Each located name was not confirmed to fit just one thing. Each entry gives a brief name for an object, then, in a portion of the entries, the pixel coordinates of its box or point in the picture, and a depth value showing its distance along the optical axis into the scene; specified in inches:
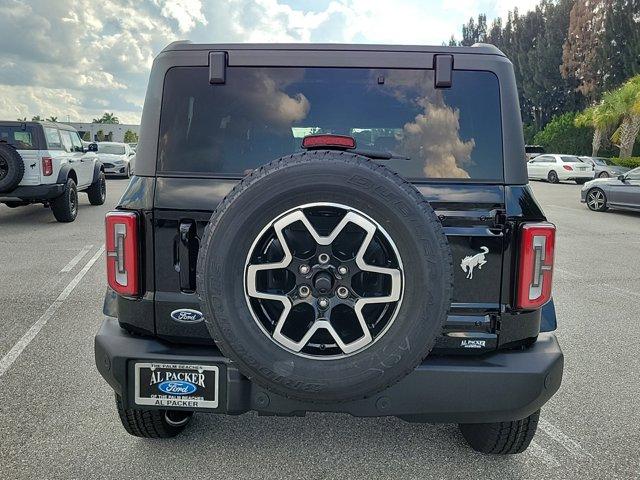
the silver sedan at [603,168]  976.3
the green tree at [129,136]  3179.1
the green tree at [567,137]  1548.0
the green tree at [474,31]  2362.2
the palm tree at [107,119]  4372.5
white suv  380.8
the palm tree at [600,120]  1284.4
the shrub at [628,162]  1135.3
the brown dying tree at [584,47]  1642.5
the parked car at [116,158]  871.0
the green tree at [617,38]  1554.3
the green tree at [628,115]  1226.6
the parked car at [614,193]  533.3
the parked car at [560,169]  998.4
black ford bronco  82.8
